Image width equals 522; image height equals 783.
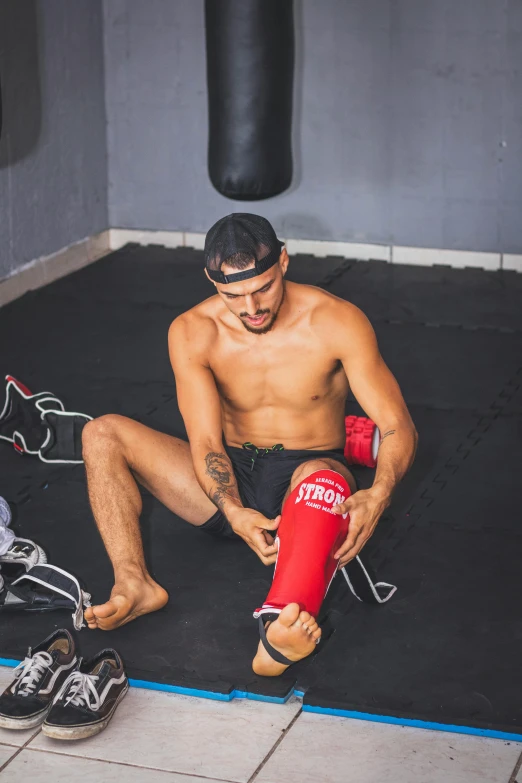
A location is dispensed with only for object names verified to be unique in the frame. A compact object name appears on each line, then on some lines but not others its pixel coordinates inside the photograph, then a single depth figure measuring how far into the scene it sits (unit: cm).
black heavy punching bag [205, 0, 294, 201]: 470
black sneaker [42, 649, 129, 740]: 261
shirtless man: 301
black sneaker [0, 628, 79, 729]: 266
